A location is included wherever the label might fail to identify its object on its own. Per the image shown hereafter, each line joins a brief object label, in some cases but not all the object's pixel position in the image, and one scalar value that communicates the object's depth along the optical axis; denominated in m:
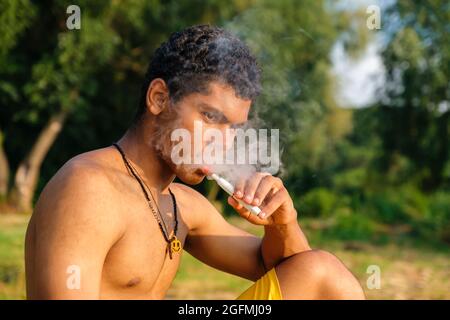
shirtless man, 1.56
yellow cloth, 1.88
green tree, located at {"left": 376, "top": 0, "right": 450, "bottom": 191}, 10.05
